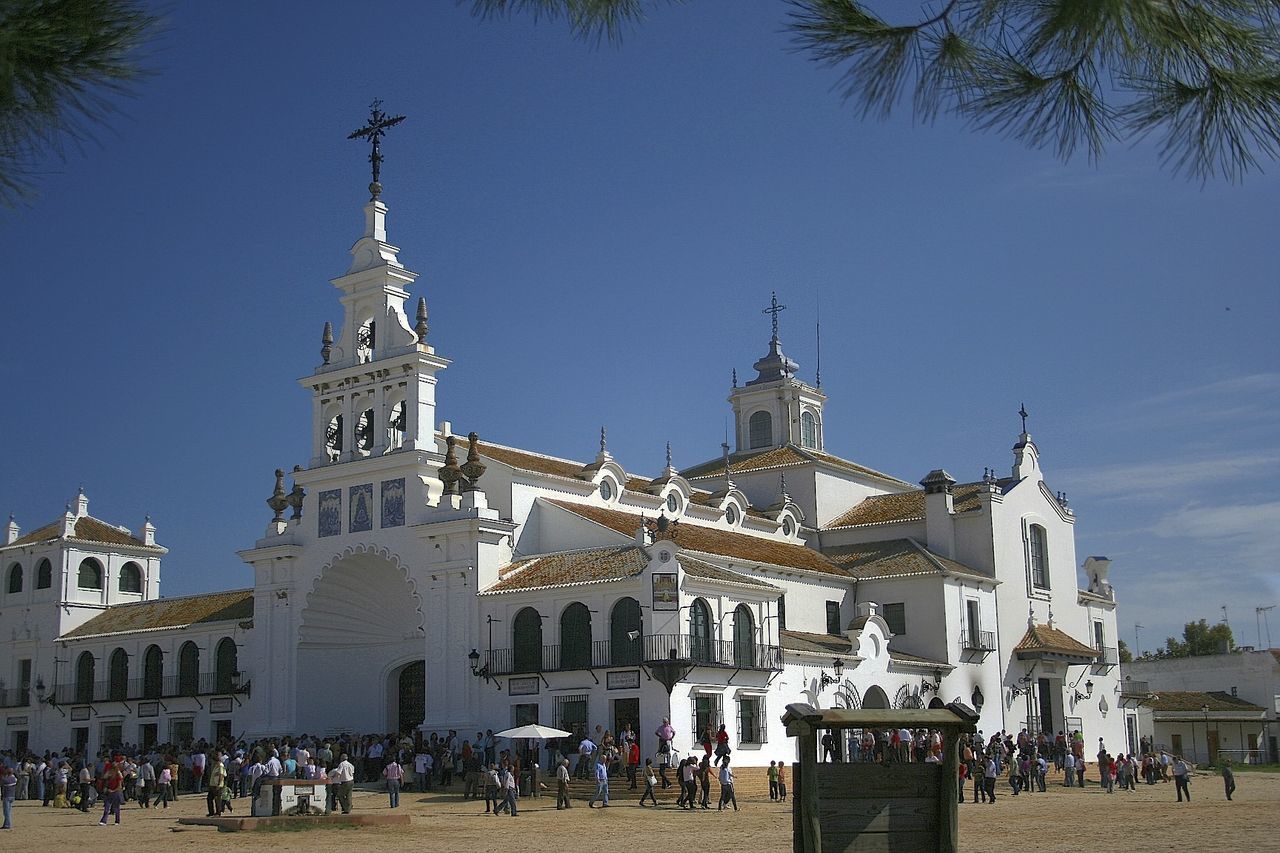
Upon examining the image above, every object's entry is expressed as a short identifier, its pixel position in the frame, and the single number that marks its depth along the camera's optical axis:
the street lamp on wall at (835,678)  42.81
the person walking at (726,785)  32.22
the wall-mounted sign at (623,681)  38.09
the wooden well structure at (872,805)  15.22
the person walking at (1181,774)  35.97
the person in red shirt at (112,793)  30.61
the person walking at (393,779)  33.72
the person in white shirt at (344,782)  30.38
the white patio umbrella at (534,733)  35.50
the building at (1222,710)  68.94
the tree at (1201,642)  106.19
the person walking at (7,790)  30.55
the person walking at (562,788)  32.91
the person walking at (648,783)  33.50
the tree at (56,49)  8.70
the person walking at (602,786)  33.09
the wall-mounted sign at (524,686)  40.00
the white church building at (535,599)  39.81
